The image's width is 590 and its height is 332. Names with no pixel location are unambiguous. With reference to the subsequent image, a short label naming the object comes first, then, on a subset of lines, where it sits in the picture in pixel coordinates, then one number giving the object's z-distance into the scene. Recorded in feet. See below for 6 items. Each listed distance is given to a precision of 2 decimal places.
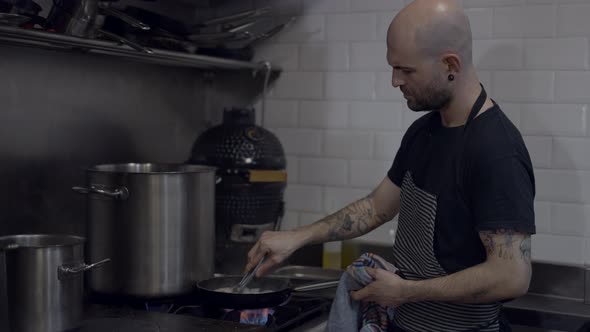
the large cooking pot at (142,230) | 5.74
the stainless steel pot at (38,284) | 4.68
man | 4.99
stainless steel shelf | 5.35
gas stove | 5.18
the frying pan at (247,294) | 5.73
